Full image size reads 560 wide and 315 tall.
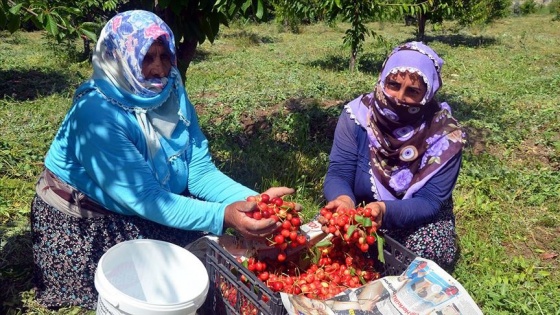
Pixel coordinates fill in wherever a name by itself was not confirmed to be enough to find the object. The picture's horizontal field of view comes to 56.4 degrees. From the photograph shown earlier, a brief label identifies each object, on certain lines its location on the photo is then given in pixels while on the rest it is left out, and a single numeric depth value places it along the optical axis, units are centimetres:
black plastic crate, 175
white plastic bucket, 181
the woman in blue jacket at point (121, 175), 205
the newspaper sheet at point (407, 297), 181
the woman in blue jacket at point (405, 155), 237
